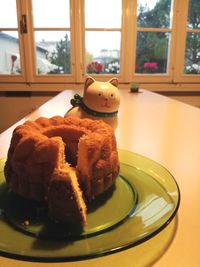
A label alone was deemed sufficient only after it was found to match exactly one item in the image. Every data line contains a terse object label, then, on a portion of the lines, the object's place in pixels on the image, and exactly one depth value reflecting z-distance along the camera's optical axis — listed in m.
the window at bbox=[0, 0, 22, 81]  2.70
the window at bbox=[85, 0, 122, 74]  2.69
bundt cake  0.37
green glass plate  0.33
